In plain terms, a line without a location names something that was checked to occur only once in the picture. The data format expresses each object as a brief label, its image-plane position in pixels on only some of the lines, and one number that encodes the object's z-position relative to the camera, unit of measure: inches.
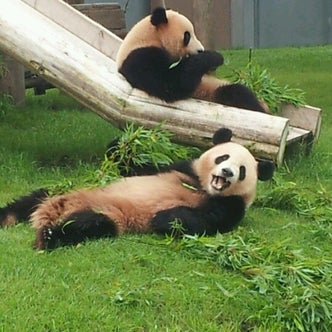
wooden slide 408.2
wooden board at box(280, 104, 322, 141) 467.5
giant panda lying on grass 320.2
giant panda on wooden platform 420.8
